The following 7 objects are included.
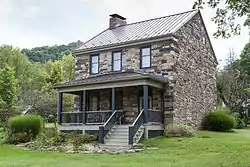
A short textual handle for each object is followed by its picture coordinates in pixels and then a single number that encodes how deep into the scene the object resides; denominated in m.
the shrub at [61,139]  17.56
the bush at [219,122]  23.44
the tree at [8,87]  36.62
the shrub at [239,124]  29.92
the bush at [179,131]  18.81
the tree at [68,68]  47.91
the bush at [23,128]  19.97
